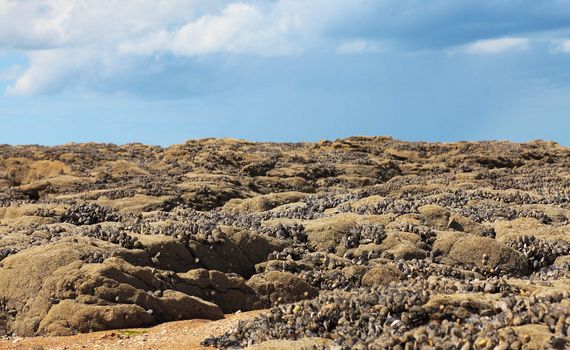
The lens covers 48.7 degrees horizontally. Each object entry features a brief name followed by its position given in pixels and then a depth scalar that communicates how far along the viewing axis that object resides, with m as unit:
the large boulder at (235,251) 15.78
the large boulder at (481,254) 17.64
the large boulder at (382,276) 15.45
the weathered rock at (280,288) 14.73
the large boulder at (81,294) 12.41
